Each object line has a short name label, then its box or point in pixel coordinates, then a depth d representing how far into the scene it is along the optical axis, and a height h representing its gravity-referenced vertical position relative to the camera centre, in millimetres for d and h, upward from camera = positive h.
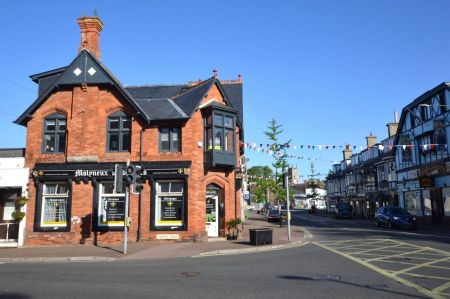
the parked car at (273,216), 43438 -1233
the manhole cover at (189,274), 10797 -1918
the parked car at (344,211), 49397 -878
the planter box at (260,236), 18188 -1478
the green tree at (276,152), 34062 +4667
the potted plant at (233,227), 20797 -1177
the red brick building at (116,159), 20500 +2594
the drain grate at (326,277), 10016 -1899
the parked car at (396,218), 30047 -1148
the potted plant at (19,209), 19938 -41
